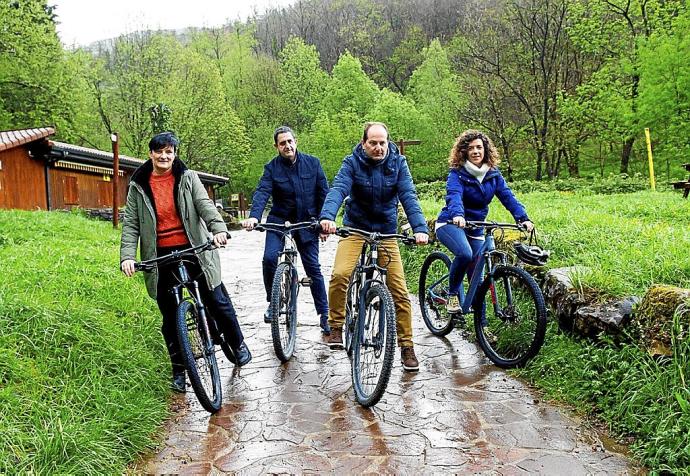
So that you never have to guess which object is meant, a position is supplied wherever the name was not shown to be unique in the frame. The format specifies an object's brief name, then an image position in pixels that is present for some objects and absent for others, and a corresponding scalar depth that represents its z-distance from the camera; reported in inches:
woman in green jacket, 175.9
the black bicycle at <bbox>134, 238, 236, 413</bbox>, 161.6
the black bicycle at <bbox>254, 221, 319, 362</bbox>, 206.7
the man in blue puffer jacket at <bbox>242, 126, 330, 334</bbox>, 235.8
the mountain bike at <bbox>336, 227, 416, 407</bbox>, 160.6
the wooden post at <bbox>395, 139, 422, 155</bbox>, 718.5
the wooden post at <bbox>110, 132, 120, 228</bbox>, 645.3
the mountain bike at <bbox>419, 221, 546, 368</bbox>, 184.9
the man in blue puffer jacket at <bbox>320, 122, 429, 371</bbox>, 190.5
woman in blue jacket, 209.9
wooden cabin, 780.6
